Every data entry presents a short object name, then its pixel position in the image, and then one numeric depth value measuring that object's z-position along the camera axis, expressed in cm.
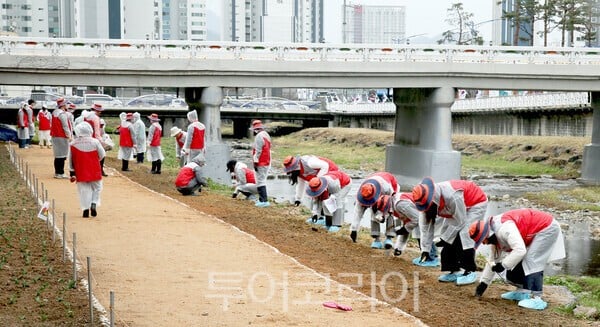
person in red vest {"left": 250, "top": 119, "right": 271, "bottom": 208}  2183
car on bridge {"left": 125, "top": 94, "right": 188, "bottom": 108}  7075
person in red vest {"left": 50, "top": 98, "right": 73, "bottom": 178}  2350
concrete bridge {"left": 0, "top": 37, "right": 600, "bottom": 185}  3297
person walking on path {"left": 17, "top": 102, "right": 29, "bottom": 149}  3506
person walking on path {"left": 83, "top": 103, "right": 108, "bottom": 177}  2347
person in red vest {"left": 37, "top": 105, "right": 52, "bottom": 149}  3540
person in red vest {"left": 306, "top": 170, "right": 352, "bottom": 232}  1709
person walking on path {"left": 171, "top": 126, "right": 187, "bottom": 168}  2742
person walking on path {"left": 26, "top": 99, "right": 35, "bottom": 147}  3569
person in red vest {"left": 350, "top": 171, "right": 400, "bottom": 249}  1489
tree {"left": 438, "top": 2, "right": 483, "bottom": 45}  8038
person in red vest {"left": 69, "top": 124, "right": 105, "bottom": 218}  1591
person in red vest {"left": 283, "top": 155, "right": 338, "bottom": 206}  1814
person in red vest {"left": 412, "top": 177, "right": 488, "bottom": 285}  1266
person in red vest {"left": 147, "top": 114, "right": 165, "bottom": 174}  2834
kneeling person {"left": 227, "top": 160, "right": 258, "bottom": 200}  2183
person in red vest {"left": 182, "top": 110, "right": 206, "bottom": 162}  2473
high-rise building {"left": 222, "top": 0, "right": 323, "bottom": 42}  15425
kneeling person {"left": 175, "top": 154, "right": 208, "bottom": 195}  2170
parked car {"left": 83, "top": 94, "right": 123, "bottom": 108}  6848
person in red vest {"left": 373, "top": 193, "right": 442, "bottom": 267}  1353
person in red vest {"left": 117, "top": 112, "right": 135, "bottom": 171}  2911
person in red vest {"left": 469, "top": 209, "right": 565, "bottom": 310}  1135
